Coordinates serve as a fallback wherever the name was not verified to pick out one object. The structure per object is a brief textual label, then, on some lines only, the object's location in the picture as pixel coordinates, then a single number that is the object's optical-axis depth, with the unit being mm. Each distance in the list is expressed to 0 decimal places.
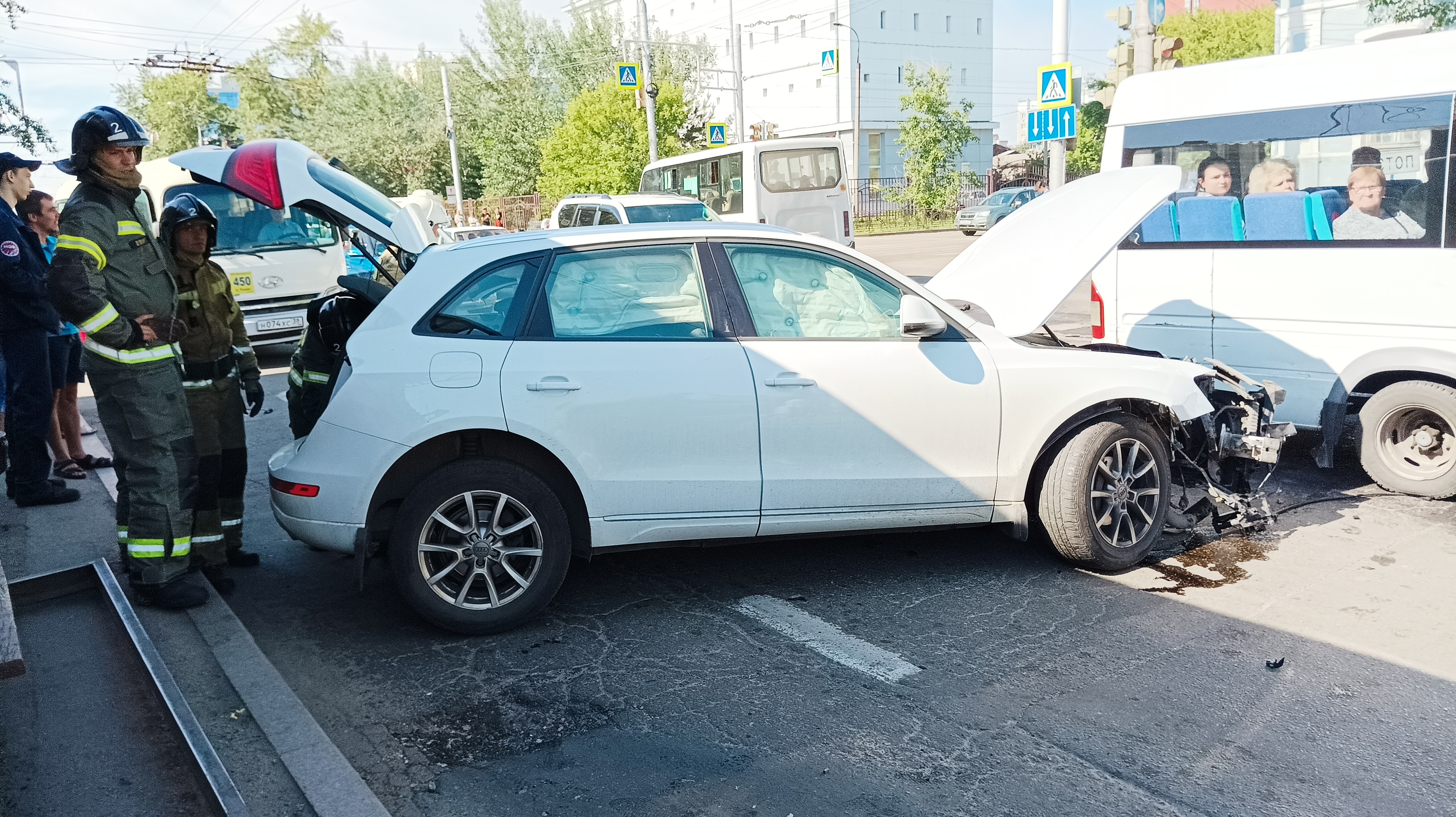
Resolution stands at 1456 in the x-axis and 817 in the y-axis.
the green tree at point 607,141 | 37344
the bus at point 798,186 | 22250
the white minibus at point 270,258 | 12602
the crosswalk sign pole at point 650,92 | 29438
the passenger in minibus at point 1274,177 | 6719
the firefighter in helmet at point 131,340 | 4570
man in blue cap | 6195
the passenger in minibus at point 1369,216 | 6254
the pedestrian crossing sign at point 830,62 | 33438
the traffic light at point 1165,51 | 13391
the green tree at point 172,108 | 73125
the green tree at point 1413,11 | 10414
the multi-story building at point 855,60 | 60125
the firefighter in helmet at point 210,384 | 5172
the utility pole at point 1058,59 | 13641
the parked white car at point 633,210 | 16922
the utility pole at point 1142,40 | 13289
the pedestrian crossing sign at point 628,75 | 28672
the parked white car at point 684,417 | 4375
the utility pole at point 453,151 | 43656
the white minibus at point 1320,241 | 6098
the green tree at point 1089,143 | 54125
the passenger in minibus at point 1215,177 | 7008
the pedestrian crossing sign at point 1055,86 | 13531
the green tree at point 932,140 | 41719
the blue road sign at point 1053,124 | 13531
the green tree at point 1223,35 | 53906
